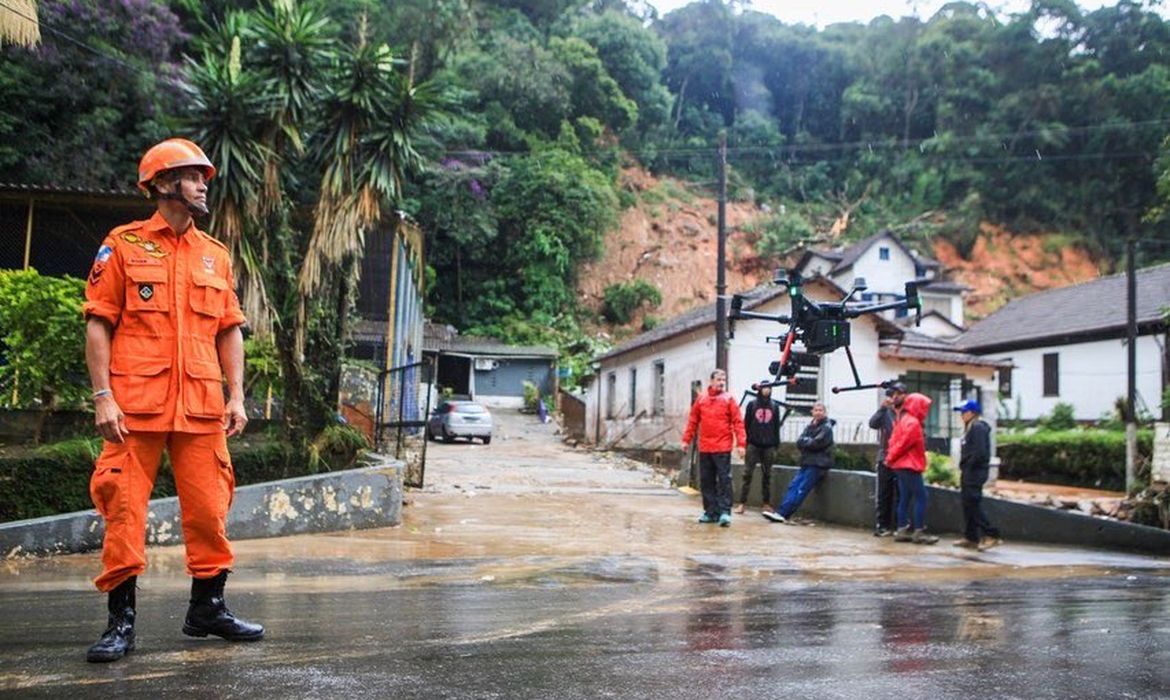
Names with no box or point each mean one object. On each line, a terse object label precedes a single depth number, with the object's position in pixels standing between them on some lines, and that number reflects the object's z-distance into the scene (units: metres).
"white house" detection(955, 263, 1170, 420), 31.09
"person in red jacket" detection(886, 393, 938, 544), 10.65
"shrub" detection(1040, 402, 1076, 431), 32.38
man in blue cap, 10.14
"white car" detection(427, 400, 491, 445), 30.69
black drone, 9.80
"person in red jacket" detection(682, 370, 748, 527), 11.31
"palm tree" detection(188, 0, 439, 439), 11.69
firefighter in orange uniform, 3.85
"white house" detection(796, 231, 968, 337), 46.44
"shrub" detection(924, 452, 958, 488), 21.25
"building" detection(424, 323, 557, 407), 46.84
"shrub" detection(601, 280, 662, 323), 54.59
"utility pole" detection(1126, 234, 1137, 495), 21.73
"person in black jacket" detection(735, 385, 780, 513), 12.89
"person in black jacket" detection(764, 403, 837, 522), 12.22
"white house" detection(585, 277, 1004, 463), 26.25
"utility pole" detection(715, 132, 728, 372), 17.61
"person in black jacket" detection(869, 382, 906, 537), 11.29
